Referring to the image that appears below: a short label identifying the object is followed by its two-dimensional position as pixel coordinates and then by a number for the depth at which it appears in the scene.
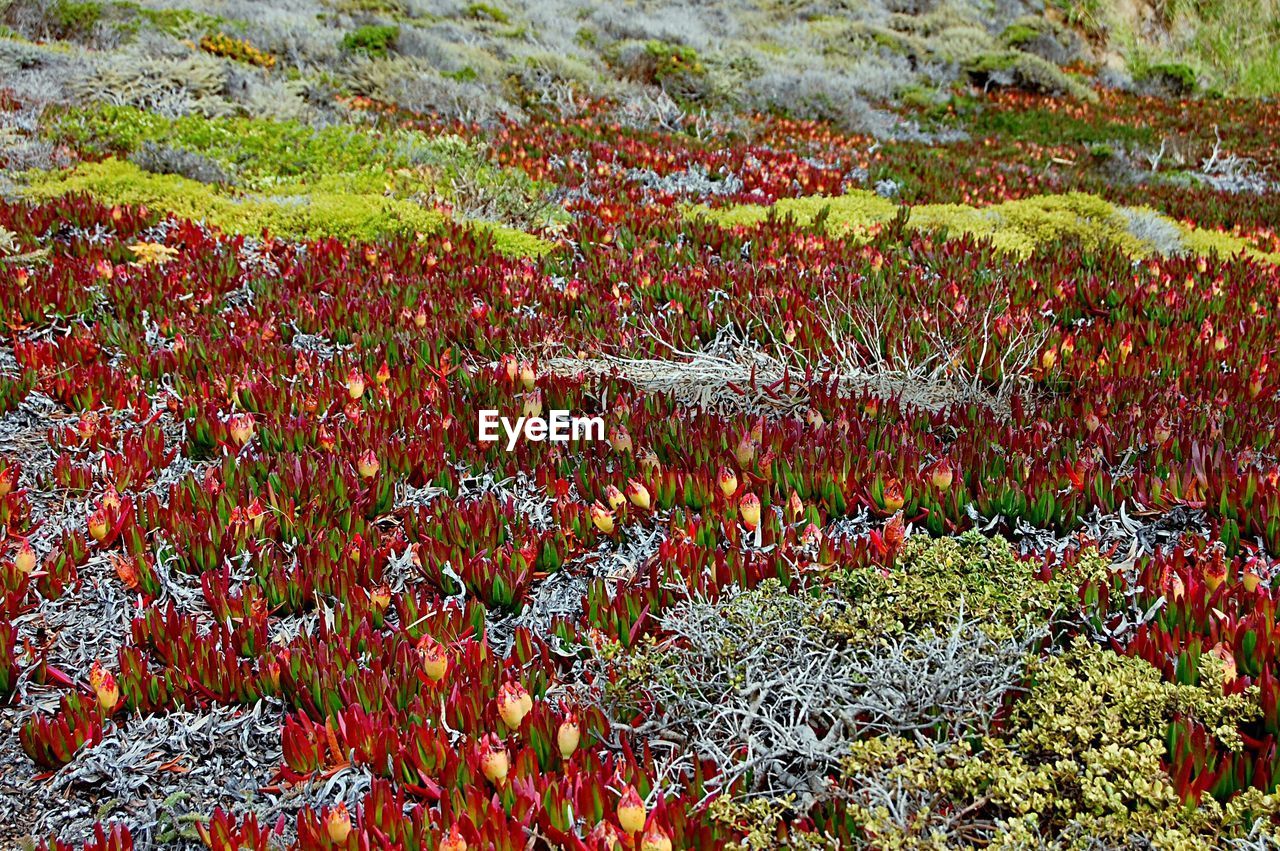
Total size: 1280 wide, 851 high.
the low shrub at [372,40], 15.34
